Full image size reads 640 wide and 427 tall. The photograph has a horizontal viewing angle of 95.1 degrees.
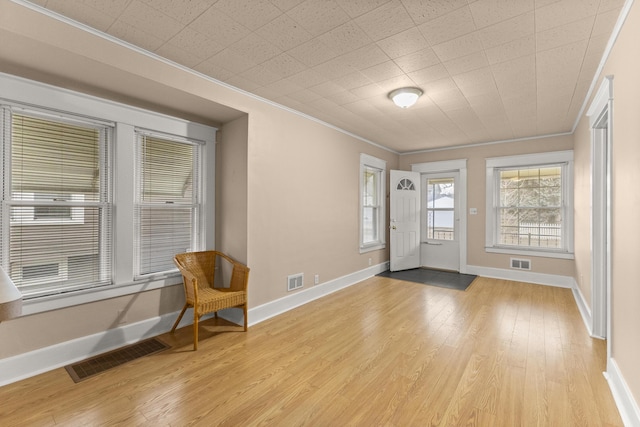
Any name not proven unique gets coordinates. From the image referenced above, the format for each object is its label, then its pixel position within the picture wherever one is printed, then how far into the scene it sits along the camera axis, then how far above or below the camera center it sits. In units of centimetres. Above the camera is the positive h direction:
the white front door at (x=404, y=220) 574 -13
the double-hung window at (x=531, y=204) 481 +17
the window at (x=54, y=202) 223 +9
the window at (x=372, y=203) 525 +20
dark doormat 484 -115
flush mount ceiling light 302 +123
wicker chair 270 -74
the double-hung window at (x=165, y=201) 295 +13
